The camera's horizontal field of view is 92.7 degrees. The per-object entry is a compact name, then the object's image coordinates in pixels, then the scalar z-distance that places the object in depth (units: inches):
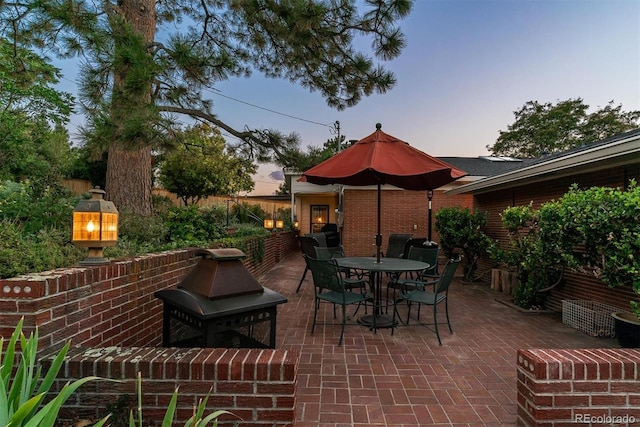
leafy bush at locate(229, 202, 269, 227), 432.5
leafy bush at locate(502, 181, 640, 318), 110.3
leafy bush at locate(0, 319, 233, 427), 36.1
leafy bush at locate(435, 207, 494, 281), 268.5
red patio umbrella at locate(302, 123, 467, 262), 133.5
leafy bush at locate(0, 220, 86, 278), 74.4
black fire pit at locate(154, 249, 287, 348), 84.5
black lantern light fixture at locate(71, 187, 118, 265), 84.7
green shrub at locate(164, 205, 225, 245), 182.2
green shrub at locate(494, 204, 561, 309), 171.6
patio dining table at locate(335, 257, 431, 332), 144.0
